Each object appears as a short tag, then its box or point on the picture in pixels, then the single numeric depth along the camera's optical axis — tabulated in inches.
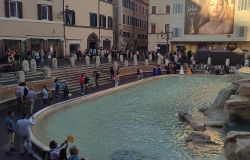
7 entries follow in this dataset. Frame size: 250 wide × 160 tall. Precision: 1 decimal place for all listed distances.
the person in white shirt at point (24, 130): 291.0
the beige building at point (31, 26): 738.7
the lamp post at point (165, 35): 1286.3
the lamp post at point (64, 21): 905.9
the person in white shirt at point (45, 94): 469.7
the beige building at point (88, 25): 947.1
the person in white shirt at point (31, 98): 431.7
